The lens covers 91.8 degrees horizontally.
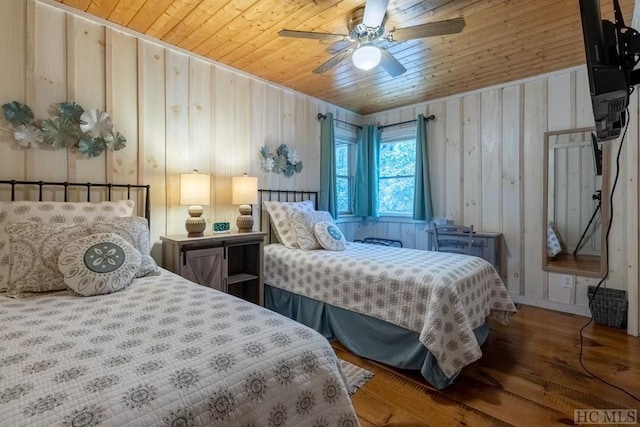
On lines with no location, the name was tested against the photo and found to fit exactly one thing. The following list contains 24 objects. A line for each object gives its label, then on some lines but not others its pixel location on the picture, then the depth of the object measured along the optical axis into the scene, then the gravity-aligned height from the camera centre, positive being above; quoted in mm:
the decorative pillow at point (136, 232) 1791 -115
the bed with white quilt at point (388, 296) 1908 -625
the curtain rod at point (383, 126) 4070 +1245
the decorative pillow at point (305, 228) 2973 -157
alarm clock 2951 -139
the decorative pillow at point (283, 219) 3119 -71
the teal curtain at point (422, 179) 4051 +425
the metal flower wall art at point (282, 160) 3477 +605
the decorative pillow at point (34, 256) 1505 -212
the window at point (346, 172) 4562 +597
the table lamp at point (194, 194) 2598 +159
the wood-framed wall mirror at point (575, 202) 3043 +74
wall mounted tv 1151 +606
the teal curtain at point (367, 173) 4492 +556
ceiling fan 1862 +1170
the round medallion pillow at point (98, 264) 1500 -256
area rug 1967 -1097
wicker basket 2783 -898
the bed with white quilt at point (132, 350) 730 -415
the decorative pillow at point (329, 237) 2931 -240
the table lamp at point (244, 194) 2996 +178
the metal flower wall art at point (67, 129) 2018 +598
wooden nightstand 2406 -408
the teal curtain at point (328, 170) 4031 +547
